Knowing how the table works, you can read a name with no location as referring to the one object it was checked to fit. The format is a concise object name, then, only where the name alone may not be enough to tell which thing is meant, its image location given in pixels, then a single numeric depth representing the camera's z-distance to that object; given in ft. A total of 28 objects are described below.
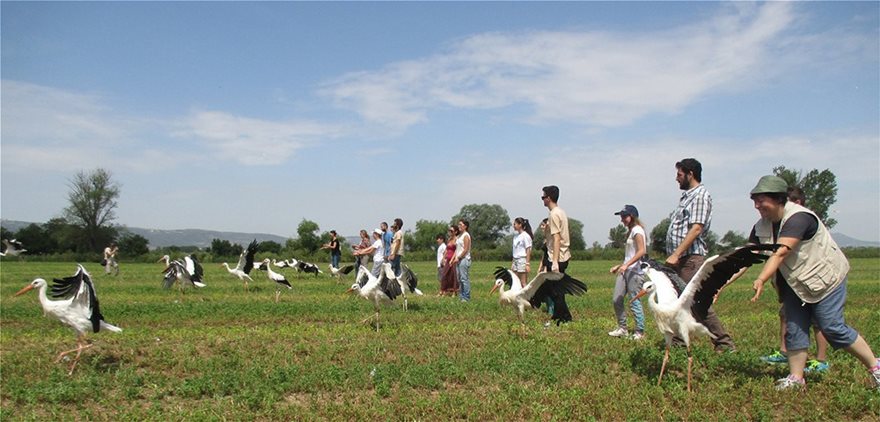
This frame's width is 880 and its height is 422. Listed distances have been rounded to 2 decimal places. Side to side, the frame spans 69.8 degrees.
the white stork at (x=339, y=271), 71.53
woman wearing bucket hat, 18.22
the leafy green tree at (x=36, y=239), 245.24
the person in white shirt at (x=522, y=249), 40.60
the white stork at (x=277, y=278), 55.37
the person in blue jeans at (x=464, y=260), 47.14
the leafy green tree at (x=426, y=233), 300.81
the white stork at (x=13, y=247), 95.03
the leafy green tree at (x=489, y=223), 366.22
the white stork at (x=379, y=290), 34.94
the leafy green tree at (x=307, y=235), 215.22
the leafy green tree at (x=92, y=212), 263.90
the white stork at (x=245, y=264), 63.26
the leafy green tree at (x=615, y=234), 261.83
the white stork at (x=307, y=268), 82.23
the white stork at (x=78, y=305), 24.67
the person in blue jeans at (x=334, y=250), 72.33
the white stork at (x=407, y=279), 43.75
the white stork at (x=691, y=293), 18.56
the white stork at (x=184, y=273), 55.62
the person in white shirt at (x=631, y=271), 26.91
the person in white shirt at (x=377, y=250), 50.39
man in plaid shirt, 23.24
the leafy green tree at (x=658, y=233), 153.81
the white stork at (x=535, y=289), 29.96
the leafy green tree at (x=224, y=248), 206.49
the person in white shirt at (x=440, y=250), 56.53
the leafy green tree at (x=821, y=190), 241.55
